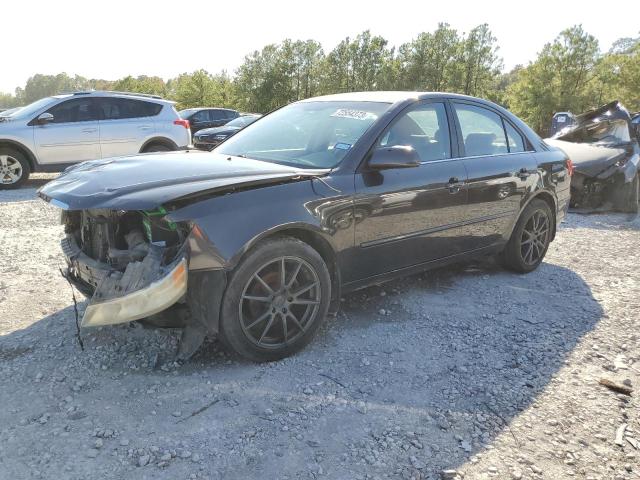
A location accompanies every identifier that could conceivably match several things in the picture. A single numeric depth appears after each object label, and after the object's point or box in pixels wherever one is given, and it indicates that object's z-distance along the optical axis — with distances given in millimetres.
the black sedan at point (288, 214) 2816
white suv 9461
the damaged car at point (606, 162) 8320
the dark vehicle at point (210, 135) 15227
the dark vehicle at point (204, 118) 19547
